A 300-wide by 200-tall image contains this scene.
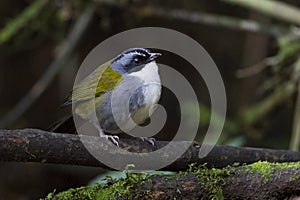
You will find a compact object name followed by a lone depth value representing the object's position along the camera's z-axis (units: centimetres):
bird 532
